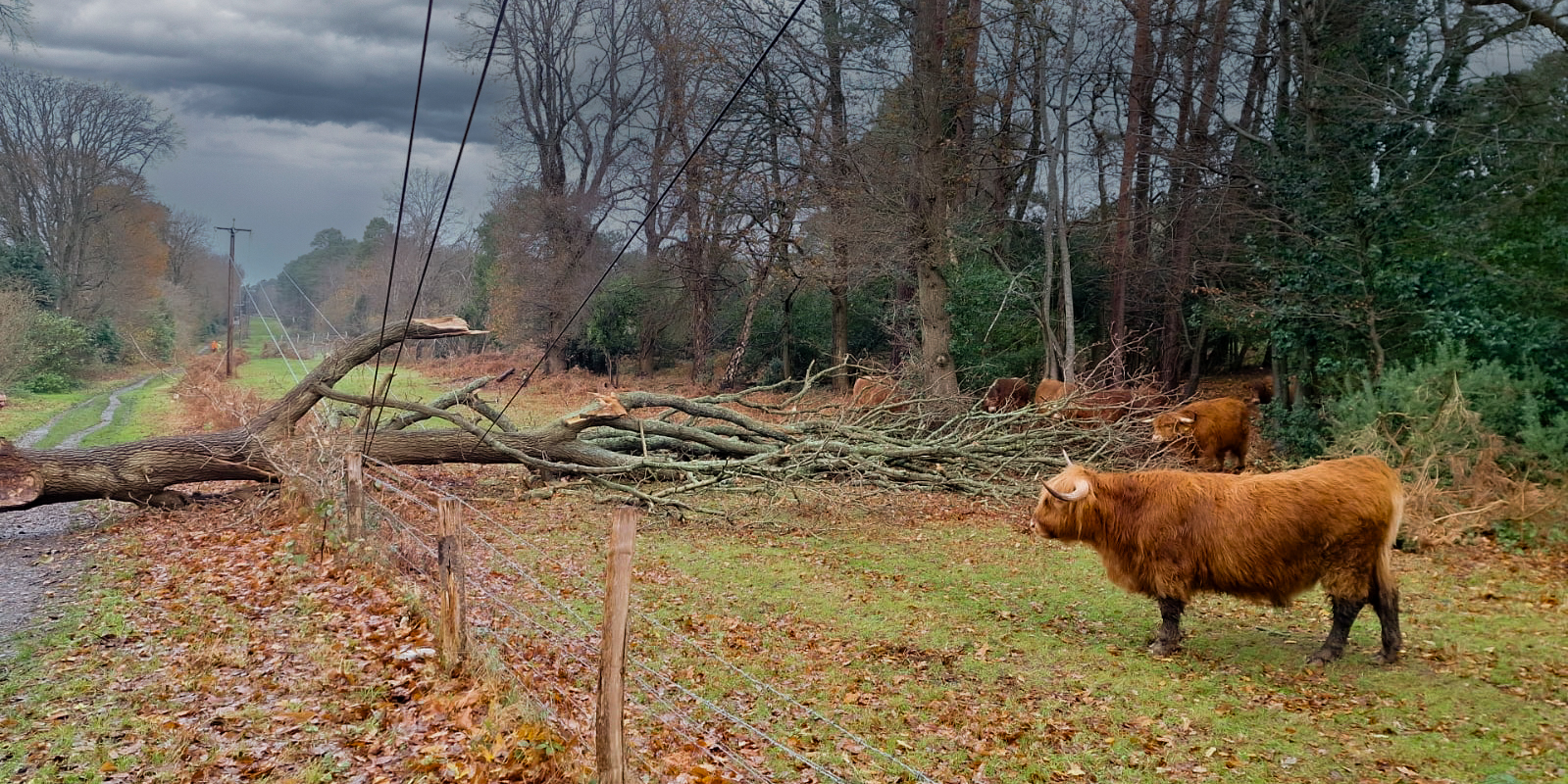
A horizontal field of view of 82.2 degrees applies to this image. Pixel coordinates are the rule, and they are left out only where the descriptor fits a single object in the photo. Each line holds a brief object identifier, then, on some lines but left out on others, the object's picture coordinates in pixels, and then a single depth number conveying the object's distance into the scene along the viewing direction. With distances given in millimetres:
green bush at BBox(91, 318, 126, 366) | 36219
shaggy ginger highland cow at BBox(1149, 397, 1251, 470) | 15000
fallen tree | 11250
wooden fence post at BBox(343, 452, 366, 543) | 8578
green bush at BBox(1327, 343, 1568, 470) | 11758
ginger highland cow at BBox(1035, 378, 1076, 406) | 18625
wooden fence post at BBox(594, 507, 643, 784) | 4008
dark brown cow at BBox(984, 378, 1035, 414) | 19891
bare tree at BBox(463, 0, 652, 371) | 33625
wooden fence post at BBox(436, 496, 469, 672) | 5805
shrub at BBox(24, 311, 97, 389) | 29047
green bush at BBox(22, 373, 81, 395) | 28188
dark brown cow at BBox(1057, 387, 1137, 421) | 15773
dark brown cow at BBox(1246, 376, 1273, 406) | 20891
